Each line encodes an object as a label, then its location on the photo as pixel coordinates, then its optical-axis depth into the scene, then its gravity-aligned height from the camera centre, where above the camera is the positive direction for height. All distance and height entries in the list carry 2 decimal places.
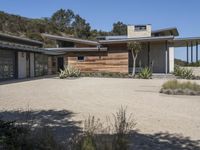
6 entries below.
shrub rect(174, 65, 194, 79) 16.41 -0.23
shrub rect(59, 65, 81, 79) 16.59 -0.23
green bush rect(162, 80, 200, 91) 9.60 -0.81
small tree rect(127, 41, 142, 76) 17.10 +2.18
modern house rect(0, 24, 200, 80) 17.17 +1.66
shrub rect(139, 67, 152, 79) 16.27 -0.32
